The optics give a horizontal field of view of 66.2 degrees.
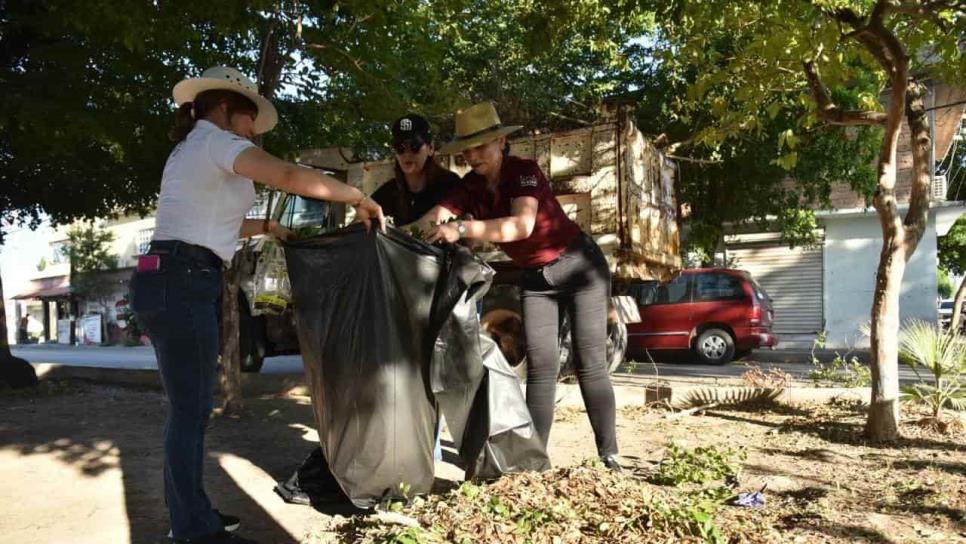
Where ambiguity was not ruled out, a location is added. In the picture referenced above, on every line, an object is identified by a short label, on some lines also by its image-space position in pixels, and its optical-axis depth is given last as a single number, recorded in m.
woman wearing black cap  3.56
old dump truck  6.84
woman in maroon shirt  3.45
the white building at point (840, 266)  17.92
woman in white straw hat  2.57
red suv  12.52
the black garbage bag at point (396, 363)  2.81
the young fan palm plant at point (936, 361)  4.87
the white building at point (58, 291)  34.56
